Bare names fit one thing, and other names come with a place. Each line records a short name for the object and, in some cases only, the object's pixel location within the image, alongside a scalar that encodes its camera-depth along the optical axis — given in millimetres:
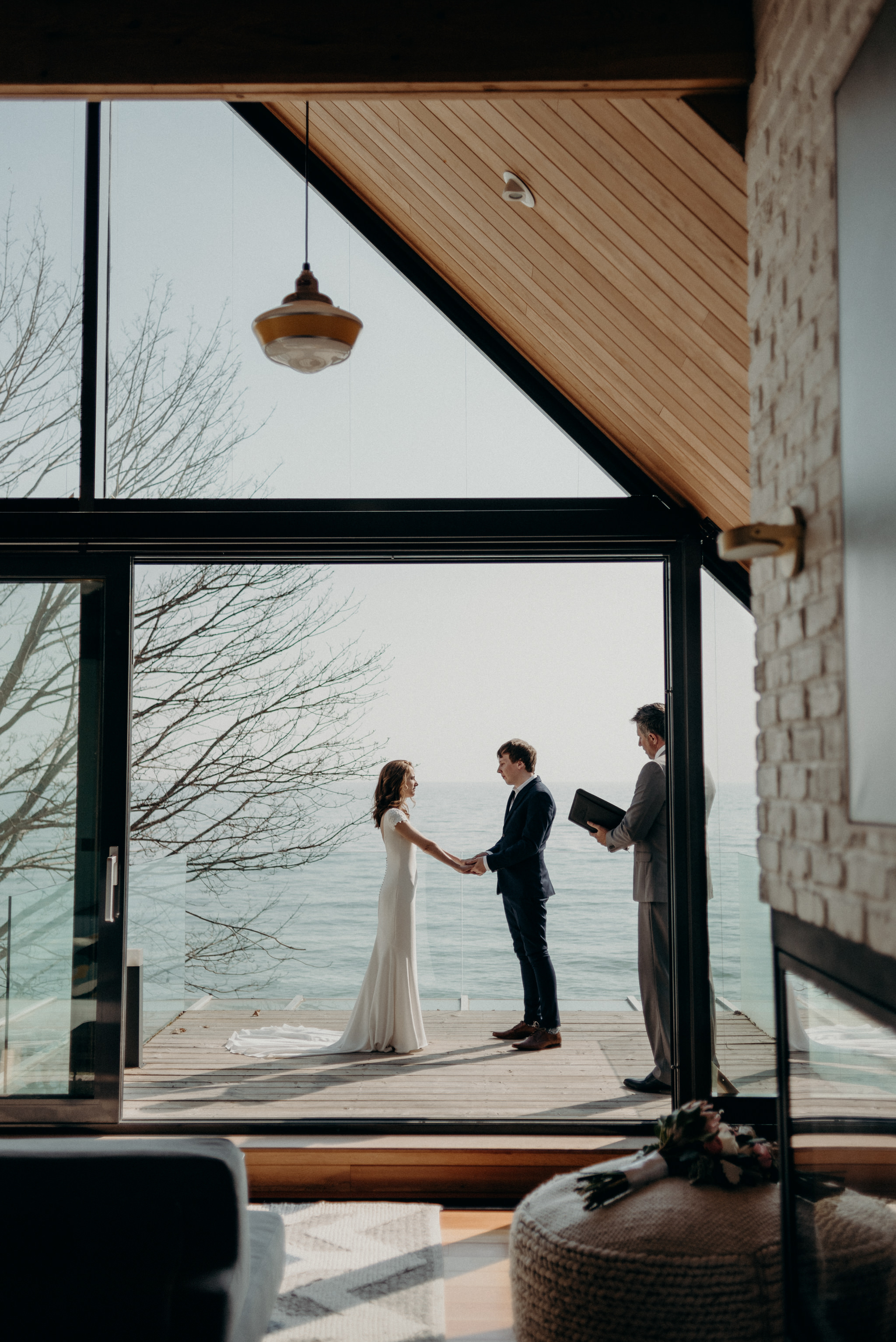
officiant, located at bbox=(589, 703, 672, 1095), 4312
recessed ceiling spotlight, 3006
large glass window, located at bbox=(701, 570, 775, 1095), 3678
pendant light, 2803
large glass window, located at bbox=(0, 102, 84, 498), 4070
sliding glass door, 3809
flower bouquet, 2535
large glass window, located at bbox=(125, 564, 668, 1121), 4883
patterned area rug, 2729
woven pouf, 2229
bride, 5258
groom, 5289
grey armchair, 1689
